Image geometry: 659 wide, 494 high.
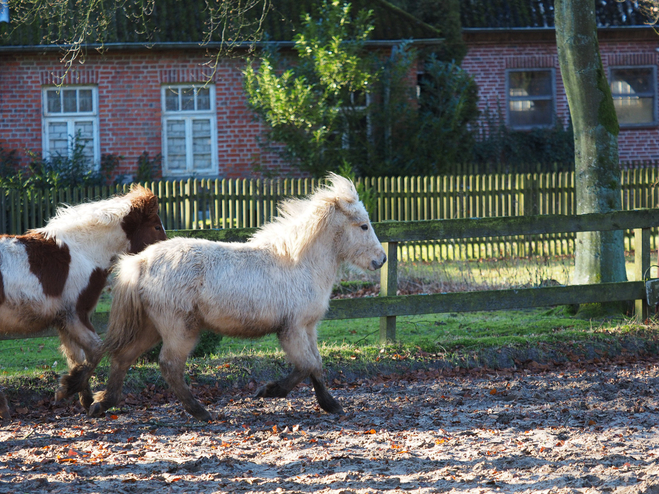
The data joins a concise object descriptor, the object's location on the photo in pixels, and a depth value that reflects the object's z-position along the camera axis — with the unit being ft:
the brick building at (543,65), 130.21
